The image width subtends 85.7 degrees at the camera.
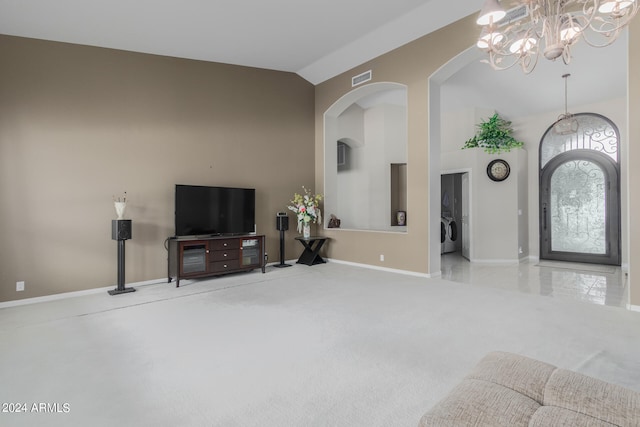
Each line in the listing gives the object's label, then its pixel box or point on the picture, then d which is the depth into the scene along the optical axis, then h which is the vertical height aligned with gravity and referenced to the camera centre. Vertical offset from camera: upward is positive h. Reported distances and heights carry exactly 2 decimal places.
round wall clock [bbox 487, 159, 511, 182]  6.88 +0.95
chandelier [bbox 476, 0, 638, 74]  2.39 +1.45
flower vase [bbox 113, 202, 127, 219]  4.61 +0.13
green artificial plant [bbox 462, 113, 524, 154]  6.88 +1.59
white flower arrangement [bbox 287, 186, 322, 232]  6.52 +0.18
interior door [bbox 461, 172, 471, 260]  7.36 +0.00
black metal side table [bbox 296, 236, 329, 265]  6.55 -0.67
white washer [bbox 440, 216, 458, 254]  8.07 -0.41
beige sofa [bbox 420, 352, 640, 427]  1.15 -0.67
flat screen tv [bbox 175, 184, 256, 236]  5.22 +0.12
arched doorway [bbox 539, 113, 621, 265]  6.52 +0.47
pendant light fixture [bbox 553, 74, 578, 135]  5.99 +1.60
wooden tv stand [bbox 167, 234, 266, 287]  5.02 -0.59
